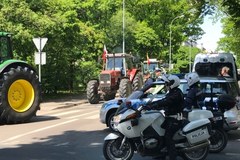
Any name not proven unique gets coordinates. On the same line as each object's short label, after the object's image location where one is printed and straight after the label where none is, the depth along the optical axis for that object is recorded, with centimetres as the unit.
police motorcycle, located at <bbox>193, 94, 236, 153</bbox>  912
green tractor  1437
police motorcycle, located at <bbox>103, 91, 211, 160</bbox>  816
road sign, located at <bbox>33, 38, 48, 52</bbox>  2031
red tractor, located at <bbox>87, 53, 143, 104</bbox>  2408
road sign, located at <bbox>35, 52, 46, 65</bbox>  2067
